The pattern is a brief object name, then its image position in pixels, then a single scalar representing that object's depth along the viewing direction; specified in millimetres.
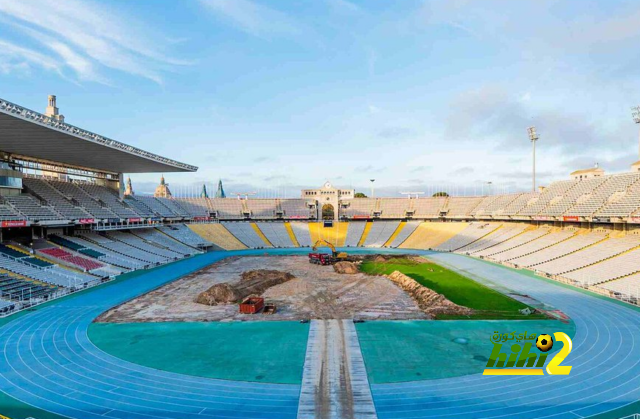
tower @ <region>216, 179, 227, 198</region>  160550
